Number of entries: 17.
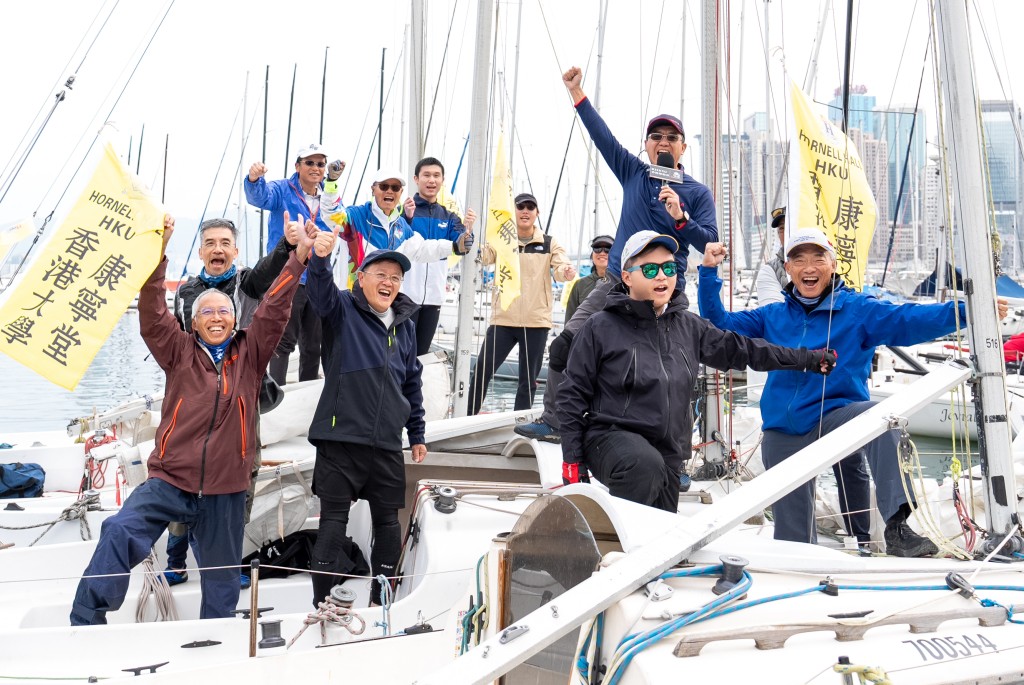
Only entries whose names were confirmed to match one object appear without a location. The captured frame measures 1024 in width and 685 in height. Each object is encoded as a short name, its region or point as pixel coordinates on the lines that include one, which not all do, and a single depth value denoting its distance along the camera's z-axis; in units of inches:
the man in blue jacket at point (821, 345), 154.6
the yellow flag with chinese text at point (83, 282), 159.3
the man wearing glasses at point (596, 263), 301.4
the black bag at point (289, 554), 202.1
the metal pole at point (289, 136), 1186.0
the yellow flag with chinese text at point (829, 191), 155.6
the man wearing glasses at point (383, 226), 244.1
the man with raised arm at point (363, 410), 173.3
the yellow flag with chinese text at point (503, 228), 274.7
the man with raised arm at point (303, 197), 254.8
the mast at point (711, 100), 246.2
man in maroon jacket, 157.0
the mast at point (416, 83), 307.3
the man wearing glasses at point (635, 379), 145.0
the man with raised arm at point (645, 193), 190.9
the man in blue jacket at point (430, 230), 258.4
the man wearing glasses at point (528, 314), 307.3
